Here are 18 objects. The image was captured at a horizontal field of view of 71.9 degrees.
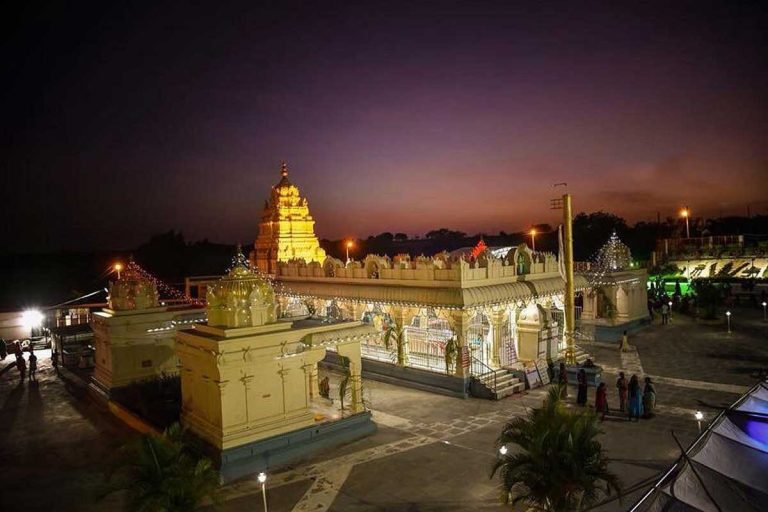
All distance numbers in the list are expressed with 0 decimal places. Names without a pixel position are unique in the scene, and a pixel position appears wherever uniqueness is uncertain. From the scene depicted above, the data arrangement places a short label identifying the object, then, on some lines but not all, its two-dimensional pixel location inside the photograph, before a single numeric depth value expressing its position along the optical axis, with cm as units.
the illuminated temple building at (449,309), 1820
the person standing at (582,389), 1605
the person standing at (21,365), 2228
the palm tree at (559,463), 809
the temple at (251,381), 1227
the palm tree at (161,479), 794
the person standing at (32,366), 2200
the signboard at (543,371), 1897
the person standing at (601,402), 1473
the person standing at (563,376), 1652
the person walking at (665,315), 2988
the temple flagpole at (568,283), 1942
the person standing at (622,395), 1513
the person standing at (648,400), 1455
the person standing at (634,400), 1441
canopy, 596
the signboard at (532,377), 1841
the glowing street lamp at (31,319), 3069
